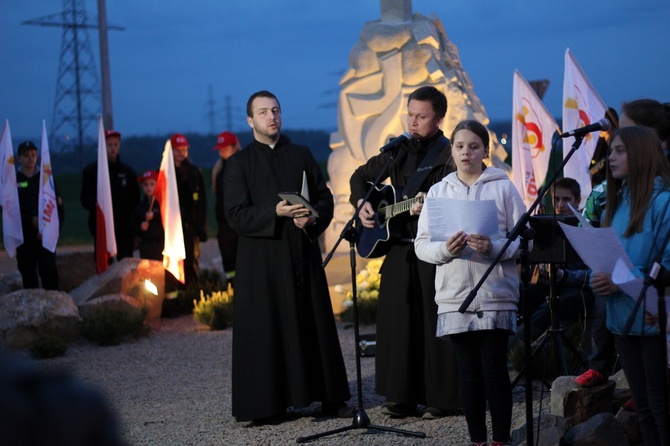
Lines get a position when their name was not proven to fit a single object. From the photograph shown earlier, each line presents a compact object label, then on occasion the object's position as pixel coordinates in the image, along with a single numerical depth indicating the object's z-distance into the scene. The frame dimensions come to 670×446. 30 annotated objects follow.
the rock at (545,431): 4.99
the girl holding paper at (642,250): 4.27
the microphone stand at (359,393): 5.72
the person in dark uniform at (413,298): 6.29
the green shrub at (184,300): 13.04
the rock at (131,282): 12.03
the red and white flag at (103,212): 11.90
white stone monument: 12.54
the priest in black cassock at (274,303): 6.49
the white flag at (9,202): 11.63
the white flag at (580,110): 8.69
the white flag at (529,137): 9.68
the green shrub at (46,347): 9.98
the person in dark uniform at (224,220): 12.76
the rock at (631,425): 5.27
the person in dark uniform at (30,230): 12.22
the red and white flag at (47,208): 11.67
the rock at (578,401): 5.53
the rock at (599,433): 4.83
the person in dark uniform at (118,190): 12.84
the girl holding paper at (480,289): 4.91
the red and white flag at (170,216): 12.16
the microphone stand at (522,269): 4.31
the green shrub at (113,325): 10.91
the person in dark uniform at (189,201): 13.30
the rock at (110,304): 11.56
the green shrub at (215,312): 11.83
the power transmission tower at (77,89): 25.16
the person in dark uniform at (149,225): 12.73
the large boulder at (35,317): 10.53
